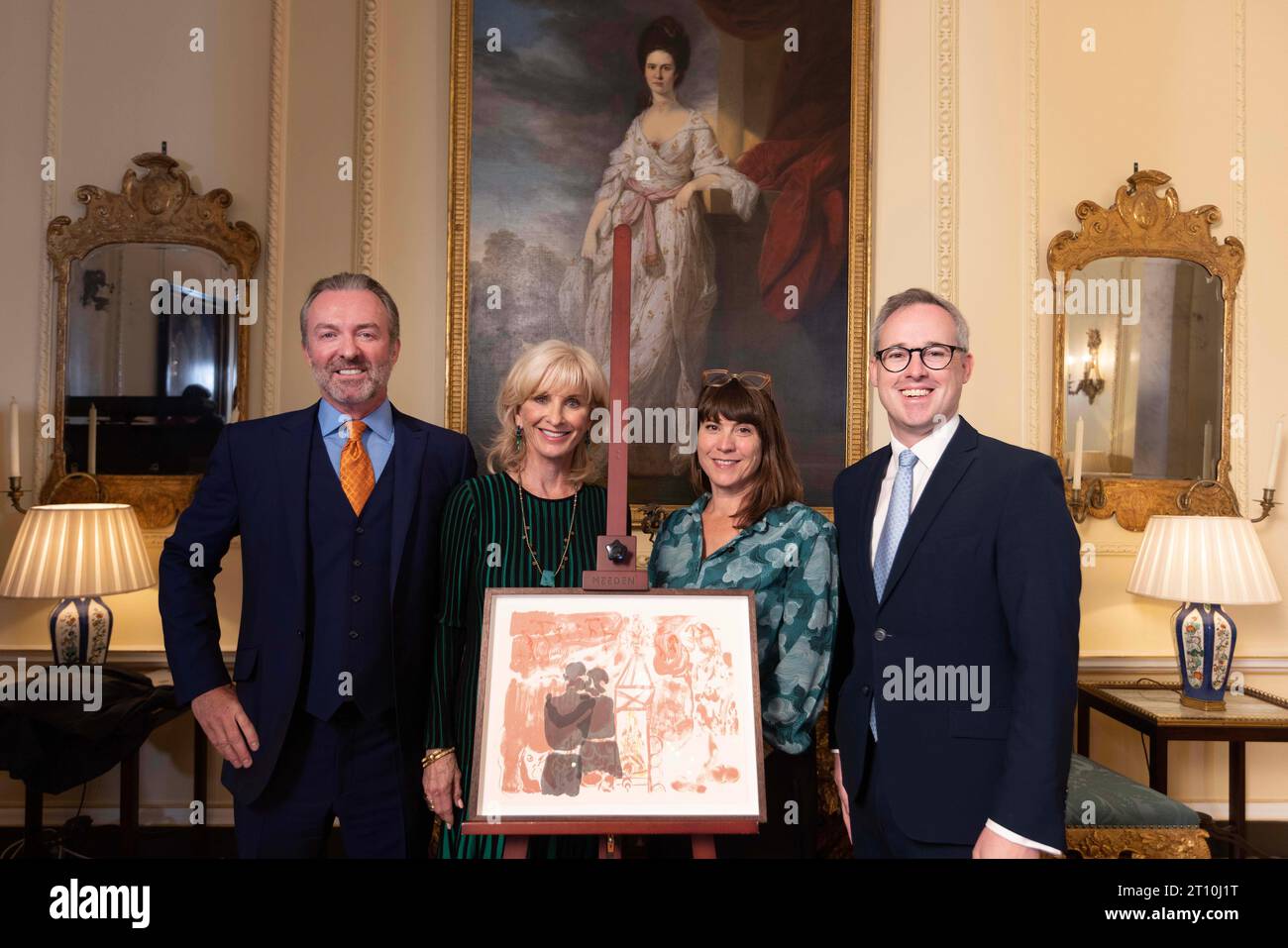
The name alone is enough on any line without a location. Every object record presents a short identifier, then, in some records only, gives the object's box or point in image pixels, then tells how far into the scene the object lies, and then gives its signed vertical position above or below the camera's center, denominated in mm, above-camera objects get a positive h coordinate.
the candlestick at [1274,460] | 4113 +156
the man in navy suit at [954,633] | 1760 -324
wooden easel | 1774 -93
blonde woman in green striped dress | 2078 -140
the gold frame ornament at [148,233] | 3873 +1162
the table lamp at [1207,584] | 3582 -409
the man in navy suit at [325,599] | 2074 -306
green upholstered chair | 3033 -1255
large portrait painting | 4059 +1383
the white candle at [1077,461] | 3893 +135
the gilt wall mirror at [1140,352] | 4203 +706
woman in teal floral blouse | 2117 -203
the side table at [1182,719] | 3479 -979
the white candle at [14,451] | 3582 +119
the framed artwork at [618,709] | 1691 -479
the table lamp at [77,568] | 3289 -361
